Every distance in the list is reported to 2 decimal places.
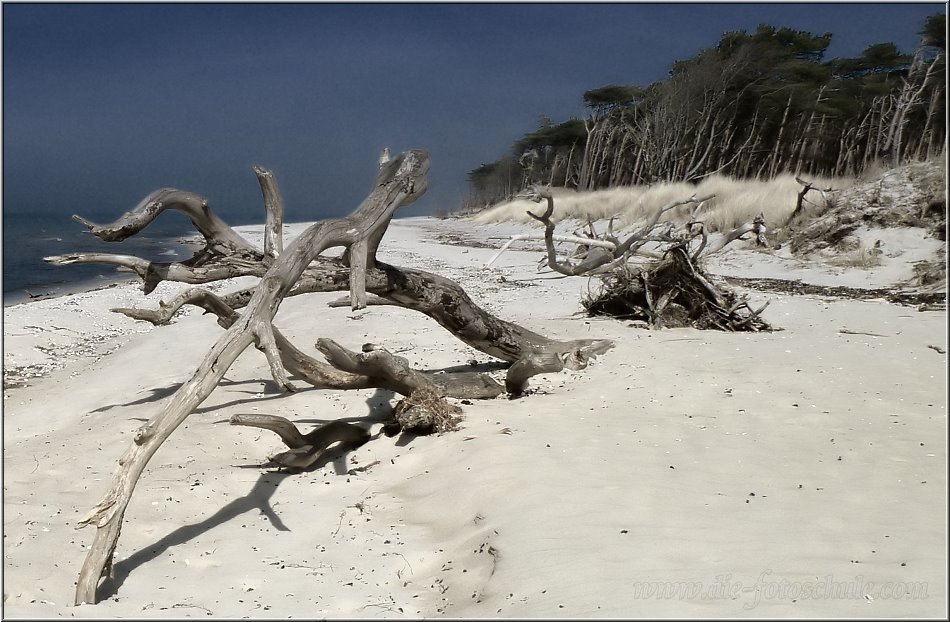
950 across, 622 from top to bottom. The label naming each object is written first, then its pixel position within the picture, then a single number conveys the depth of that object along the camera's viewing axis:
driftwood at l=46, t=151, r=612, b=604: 4.09
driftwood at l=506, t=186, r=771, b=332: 8.27
